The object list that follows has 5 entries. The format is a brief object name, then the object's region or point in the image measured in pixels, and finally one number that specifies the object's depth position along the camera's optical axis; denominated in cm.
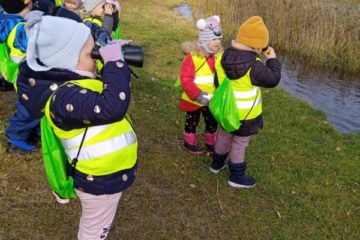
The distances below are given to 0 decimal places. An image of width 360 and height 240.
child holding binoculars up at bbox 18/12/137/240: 209
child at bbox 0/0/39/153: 373
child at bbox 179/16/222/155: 436
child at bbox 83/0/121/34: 417
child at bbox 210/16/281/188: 366
